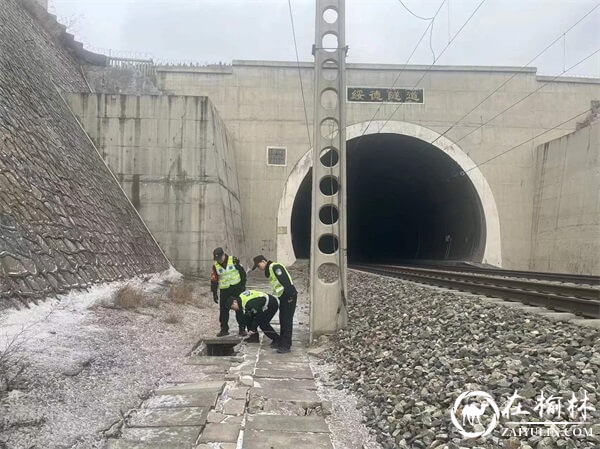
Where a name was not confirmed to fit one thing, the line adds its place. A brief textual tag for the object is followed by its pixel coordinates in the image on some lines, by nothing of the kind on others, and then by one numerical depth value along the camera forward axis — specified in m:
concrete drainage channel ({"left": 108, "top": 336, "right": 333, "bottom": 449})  3.91
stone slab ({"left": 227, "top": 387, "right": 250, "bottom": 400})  5.00
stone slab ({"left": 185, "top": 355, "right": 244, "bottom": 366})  6.46
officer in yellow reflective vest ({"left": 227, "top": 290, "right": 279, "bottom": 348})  7.83
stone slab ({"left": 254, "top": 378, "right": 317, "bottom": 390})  5.57
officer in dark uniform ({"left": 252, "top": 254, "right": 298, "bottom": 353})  7.52
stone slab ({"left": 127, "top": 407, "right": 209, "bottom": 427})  4.18
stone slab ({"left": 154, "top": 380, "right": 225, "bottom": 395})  5.09
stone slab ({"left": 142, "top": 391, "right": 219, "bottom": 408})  4.66
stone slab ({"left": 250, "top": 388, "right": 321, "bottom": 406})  5.07
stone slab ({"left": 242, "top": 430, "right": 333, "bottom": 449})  3.87
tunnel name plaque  24.09
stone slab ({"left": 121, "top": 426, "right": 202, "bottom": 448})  3.81
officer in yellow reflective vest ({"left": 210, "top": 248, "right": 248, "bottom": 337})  8.23
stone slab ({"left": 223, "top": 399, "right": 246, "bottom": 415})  4.55
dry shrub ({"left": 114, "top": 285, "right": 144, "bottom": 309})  8.04
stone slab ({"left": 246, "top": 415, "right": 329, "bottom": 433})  4.24
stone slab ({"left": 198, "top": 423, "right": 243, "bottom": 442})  3.91
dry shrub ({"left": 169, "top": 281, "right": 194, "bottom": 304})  10.32
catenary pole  8.62
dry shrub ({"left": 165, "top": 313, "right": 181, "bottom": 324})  8.30
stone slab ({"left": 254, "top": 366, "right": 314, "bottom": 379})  6.04
